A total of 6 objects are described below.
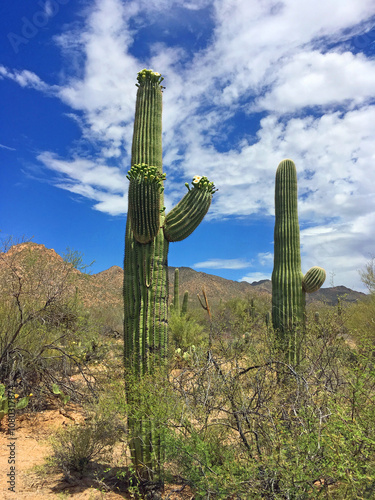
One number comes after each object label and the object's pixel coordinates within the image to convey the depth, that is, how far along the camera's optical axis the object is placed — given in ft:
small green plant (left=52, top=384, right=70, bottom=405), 24.38
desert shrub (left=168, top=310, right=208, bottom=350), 46.88
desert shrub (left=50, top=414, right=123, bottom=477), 18.10
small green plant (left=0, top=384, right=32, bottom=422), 22.80
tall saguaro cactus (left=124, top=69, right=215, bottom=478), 17.37
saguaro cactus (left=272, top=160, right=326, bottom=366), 33.35
